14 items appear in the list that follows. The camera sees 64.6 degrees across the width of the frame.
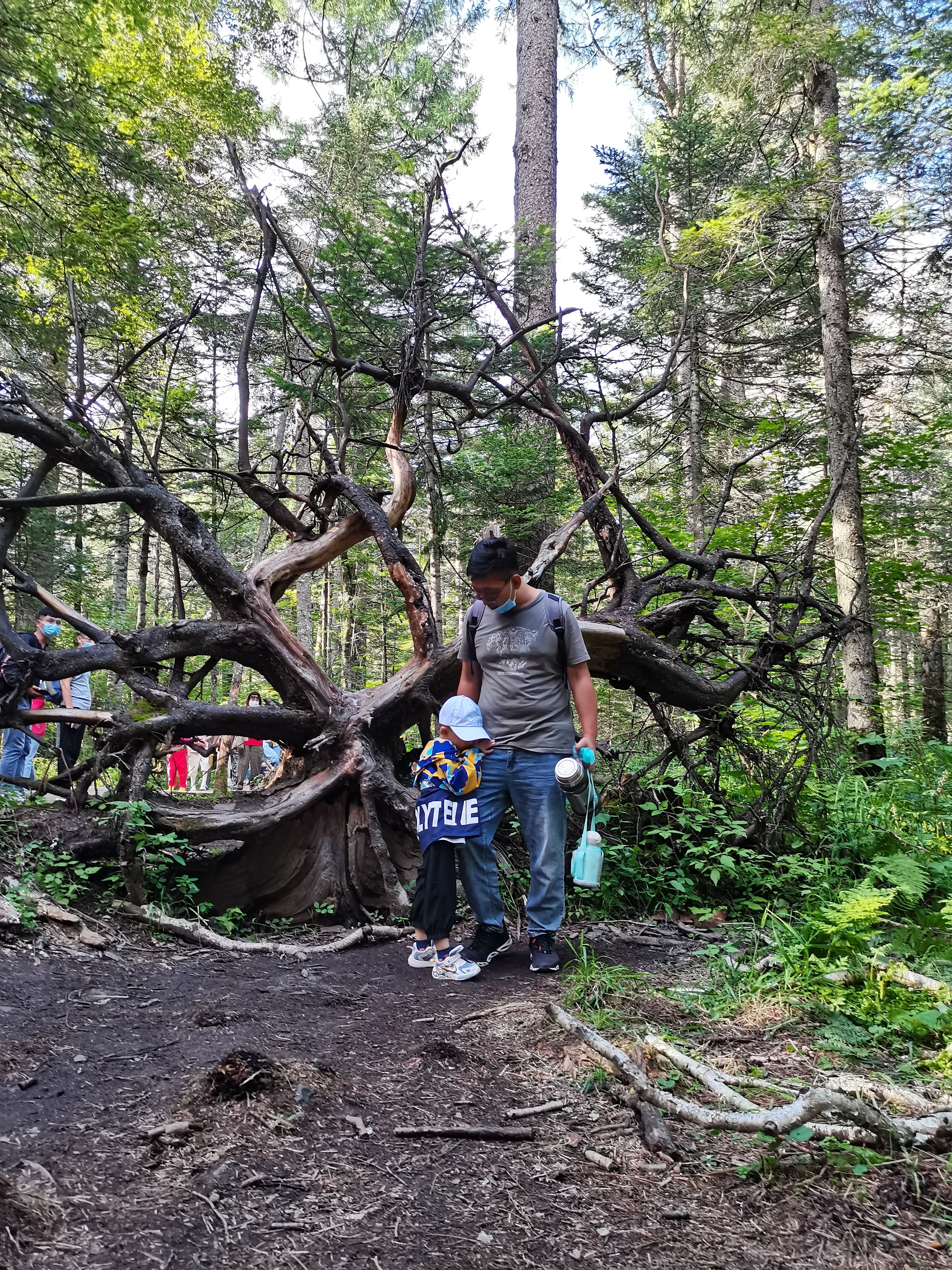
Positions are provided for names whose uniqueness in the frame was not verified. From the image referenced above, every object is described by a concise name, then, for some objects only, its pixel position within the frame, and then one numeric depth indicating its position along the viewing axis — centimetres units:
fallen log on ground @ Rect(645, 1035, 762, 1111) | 249
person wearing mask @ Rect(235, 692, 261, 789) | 1419
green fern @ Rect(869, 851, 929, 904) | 431
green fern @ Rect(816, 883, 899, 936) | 355
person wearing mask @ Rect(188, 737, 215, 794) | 1792
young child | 418
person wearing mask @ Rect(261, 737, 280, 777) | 1568
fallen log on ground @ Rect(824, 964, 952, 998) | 317
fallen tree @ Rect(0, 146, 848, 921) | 558
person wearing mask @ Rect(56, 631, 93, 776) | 777
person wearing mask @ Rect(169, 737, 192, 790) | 1412
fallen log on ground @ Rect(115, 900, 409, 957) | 473
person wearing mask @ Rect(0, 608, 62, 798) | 798
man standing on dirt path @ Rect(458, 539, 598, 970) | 428
